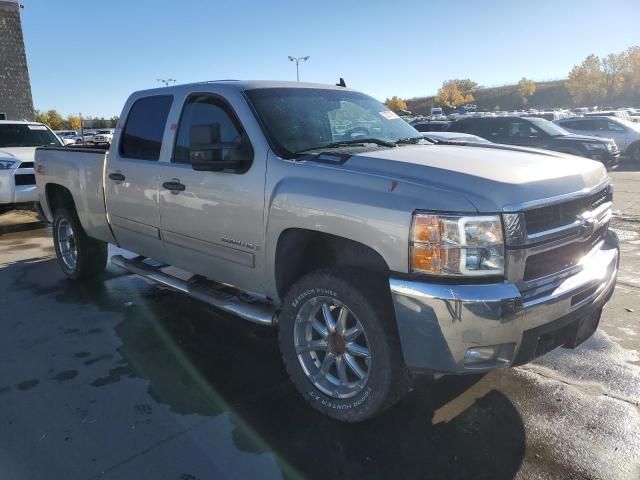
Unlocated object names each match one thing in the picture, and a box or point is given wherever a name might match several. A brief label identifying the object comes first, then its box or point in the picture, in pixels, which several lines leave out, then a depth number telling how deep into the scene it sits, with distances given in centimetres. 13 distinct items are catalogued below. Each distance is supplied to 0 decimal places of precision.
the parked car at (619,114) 2844
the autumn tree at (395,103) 8626
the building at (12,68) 2541
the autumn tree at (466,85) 13485
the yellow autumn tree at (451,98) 10775
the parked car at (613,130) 1927
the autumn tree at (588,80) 8519
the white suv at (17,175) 922
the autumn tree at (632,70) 8361
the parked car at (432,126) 1823
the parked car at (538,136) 1446
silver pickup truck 261
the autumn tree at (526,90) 10856
